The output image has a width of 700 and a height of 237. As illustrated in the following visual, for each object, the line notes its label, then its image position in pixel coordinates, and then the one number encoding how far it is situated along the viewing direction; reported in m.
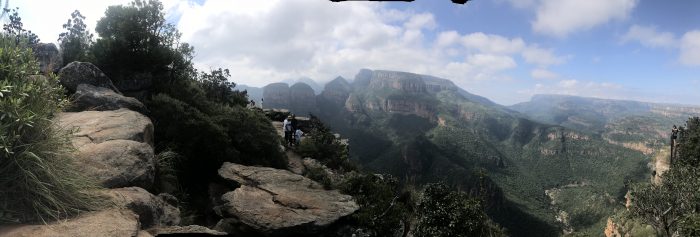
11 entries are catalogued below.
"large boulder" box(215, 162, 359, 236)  11.98
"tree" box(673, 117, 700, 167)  41.53
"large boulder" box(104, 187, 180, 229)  7.96
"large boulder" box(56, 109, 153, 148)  10.79
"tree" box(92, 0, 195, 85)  20.16
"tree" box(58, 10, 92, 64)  20.62
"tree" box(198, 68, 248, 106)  32.37
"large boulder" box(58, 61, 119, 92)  15.34
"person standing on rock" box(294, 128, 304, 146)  27.41
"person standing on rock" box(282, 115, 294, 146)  26.61
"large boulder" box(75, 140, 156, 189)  8.62
